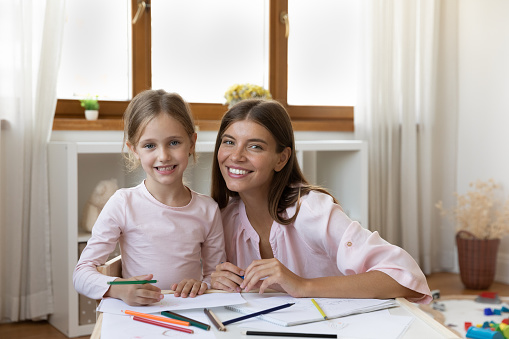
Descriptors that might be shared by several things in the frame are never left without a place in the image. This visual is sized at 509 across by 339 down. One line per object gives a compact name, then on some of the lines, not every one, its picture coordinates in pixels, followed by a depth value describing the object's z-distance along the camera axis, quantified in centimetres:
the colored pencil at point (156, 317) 103
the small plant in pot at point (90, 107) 305
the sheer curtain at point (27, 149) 273
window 327
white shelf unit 261
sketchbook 107
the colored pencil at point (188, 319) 102
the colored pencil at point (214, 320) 102
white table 100
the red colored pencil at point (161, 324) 100
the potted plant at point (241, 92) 318
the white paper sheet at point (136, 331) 98
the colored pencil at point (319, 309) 108
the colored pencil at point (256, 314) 105
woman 127
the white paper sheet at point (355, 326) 101
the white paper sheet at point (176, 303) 113
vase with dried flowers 359
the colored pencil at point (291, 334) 98
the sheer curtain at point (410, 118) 378
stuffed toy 274
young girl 153
